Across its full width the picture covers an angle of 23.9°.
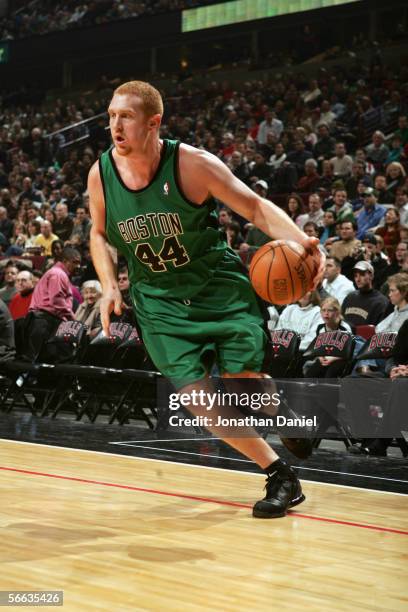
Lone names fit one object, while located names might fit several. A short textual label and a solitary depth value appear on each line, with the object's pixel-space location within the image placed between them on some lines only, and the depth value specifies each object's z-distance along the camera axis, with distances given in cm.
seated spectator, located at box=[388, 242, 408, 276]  878
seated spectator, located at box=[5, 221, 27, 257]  1369
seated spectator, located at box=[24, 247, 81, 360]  965
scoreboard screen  1839
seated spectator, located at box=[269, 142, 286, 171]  1428
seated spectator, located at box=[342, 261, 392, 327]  829
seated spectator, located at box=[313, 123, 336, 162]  1404
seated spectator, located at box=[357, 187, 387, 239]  1086
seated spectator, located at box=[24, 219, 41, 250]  1405
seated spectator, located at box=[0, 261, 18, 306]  1108
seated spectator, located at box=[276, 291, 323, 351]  834
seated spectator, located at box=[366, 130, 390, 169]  1327
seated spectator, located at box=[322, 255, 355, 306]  899
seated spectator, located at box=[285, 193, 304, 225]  1142
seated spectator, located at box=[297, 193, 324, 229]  1124
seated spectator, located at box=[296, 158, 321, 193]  1316
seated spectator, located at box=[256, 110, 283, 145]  1566
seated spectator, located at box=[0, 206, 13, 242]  1591
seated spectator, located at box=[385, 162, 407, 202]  1157
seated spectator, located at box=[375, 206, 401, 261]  1004
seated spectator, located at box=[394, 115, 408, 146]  1329
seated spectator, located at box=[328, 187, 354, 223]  1085
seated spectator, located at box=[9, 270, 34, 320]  1054
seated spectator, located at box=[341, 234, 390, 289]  928
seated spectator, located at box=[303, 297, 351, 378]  748
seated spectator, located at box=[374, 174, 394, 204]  1155
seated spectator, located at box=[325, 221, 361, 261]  986
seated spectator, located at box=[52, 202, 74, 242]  1408
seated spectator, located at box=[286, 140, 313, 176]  1395
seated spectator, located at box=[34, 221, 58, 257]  1348
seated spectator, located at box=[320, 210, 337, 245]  1079
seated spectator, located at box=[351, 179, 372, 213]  1184
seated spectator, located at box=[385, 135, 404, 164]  1308
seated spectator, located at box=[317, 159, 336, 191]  1296
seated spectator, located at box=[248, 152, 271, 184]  1381
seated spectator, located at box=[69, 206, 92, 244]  1349
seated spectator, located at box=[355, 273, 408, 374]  737
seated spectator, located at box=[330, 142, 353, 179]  1304
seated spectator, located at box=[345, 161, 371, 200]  1238
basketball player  415
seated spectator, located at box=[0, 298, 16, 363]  925
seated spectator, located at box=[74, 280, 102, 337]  951
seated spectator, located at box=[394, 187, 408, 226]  1054
